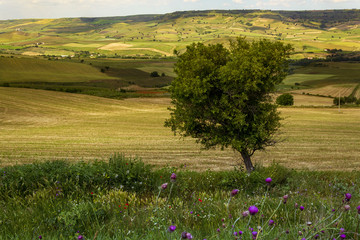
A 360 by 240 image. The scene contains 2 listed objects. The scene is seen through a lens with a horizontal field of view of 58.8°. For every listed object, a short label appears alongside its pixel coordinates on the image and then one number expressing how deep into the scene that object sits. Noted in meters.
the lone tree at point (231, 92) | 16.70
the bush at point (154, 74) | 117.97
